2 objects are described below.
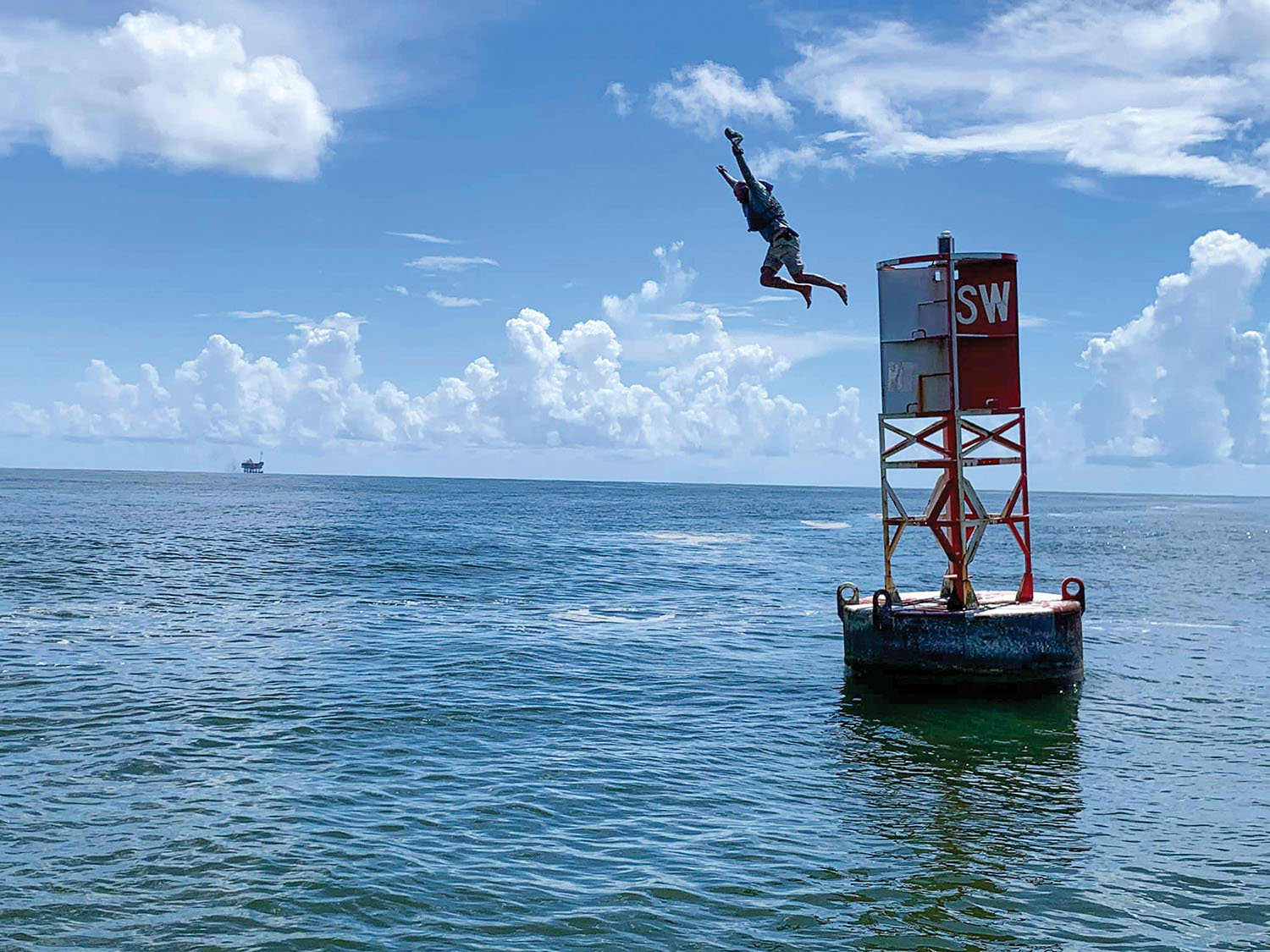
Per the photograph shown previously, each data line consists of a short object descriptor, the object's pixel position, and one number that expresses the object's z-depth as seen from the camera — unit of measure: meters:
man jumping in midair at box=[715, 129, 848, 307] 17.97
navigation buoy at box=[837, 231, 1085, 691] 22.22
